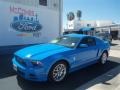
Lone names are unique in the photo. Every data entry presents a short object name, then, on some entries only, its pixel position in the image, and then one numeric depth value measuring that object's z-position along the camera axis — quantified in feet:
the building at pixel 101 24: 73.34
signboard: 17.39
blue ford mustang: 8.09
